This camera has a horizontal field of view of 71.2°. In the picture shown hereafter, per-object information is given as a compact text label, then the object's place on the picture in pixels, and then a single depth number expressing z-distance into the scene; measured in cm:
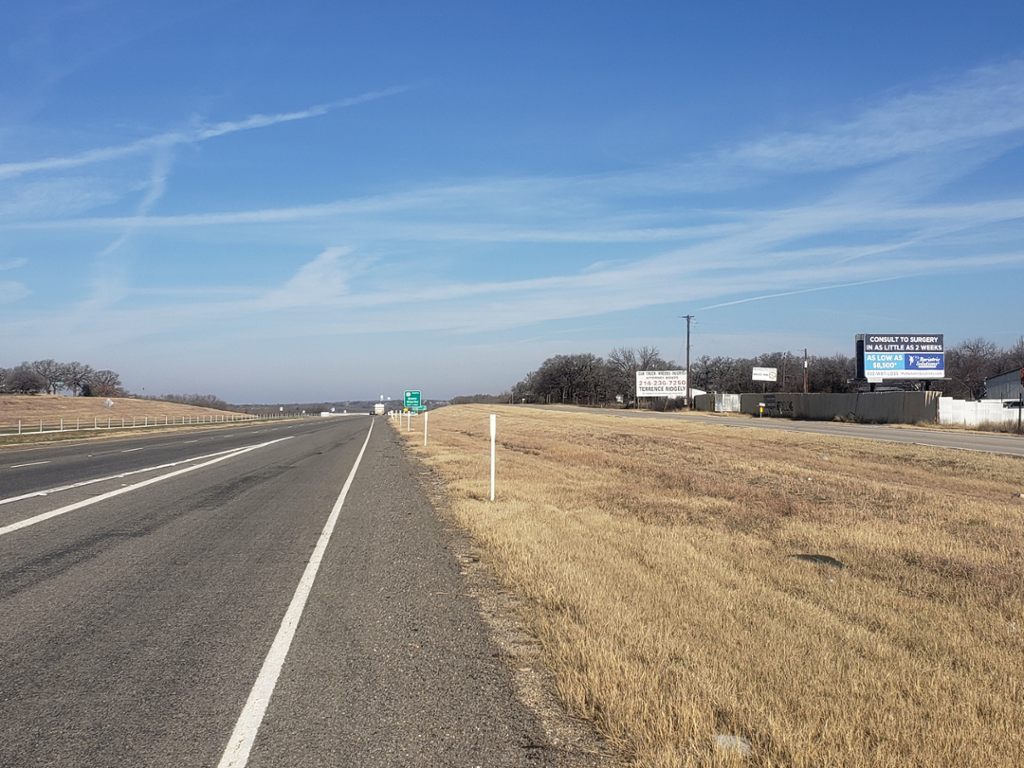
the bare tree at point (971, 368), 10456
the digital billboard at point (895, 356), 6138
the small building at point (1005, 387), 6671
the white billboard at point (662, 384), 9669
